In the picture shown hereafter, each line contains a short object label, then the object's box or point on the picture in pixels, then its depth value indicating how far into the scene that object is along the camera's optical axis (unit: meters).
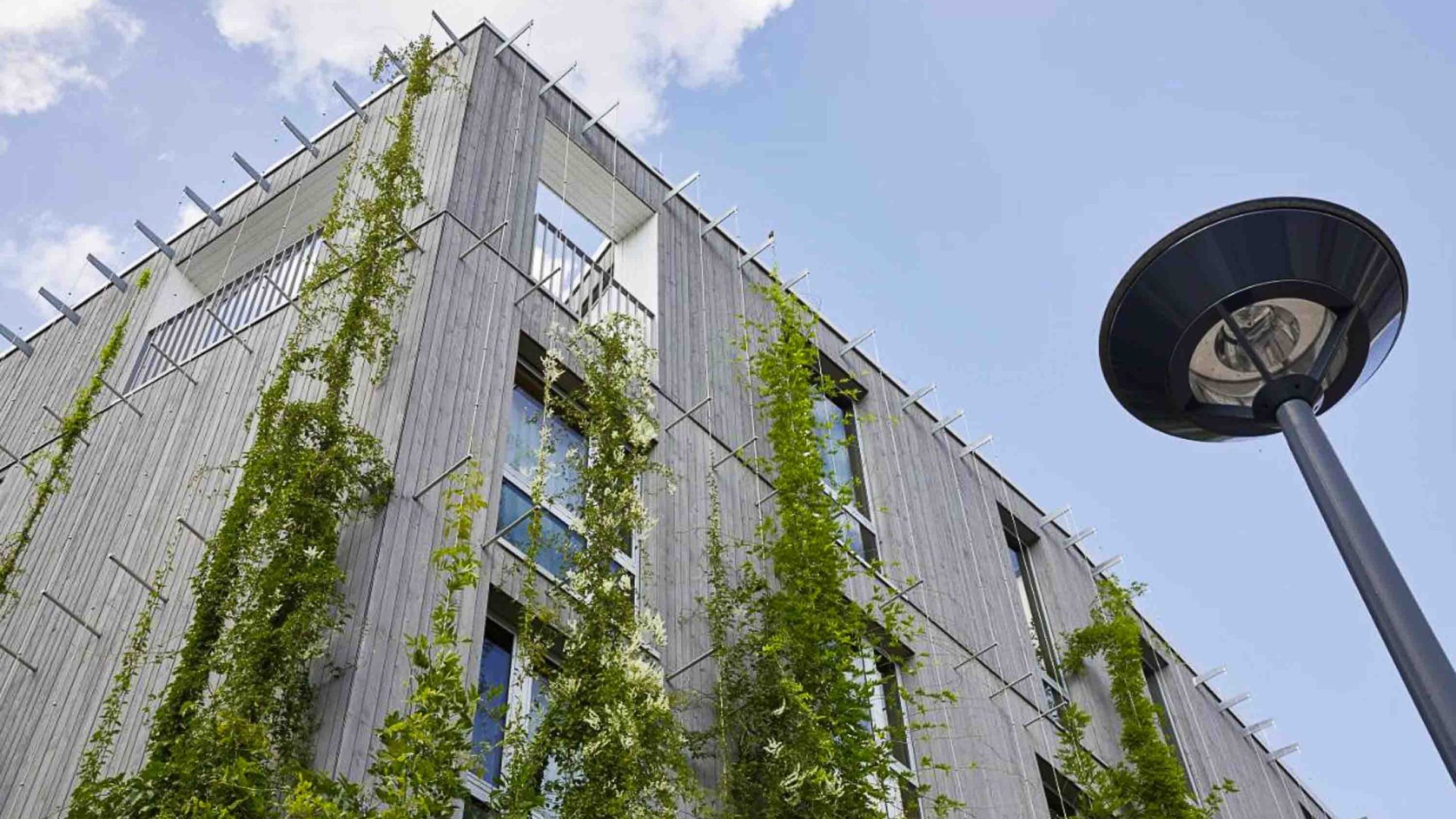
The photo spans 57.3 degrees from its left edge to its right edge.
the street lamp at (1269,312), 4.96
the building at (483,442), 7.60
